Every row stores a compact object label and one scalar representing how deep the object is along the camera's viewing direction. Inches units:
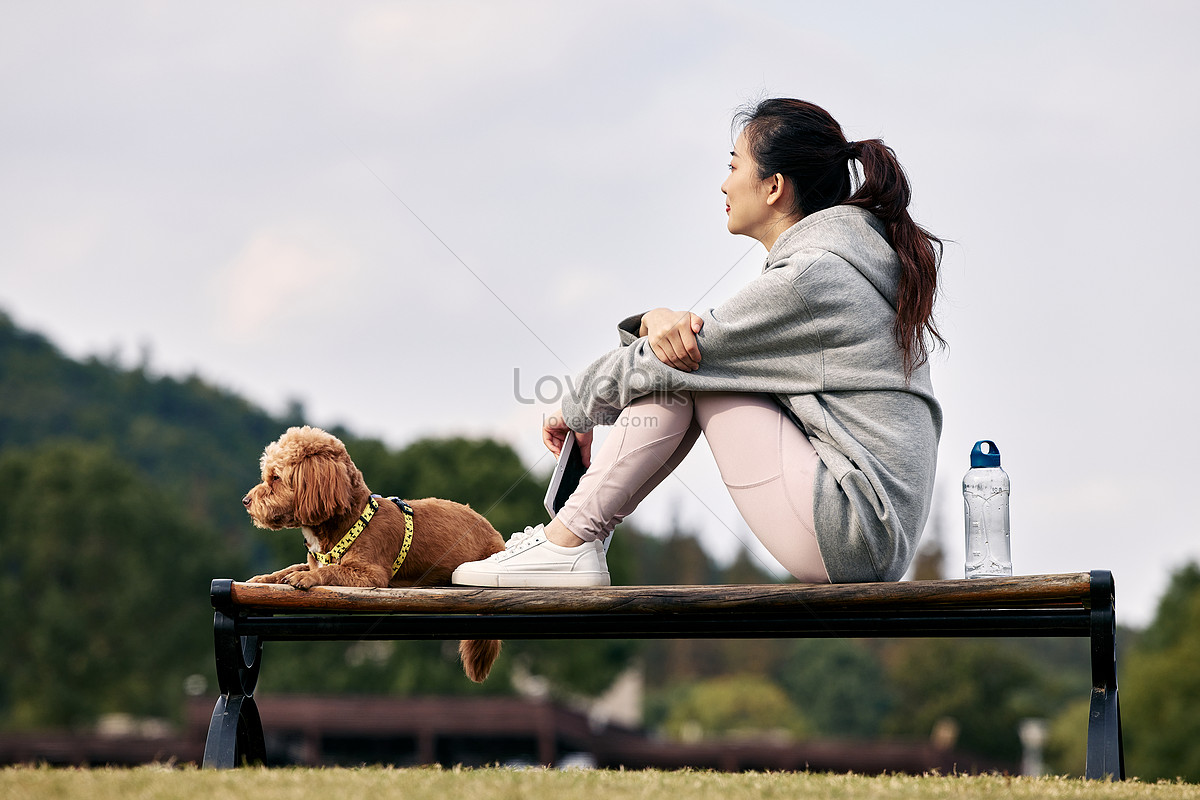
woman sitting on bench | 311.0
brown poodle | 335.3
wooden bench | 287.4
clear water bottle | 344.8
